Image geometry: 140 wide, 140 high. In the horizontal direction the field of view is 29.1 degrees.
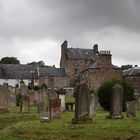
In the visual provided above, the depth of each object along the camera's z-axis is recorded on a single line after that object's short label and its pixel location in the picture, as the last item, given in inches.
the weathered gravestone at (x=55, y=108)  633.5
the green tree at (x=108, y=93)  991.2
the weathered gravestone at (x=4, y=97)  964.1
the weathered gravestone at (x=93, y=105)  684.1
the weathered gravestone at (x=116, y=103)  601.5
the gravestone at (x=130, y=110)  670.6
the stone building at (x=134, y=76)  2105.8
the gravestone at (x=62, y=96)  862.4
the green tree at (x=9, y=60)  3111.5
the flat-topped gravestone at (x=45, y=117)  586.2
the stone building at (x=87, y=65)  2004.2
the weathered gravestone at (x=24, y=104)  816.3
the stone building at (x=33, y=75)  2406.2
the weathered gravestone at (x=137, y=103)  1073.3
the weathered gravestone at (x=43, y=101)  841.6
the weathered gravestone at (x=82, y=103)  543.7
